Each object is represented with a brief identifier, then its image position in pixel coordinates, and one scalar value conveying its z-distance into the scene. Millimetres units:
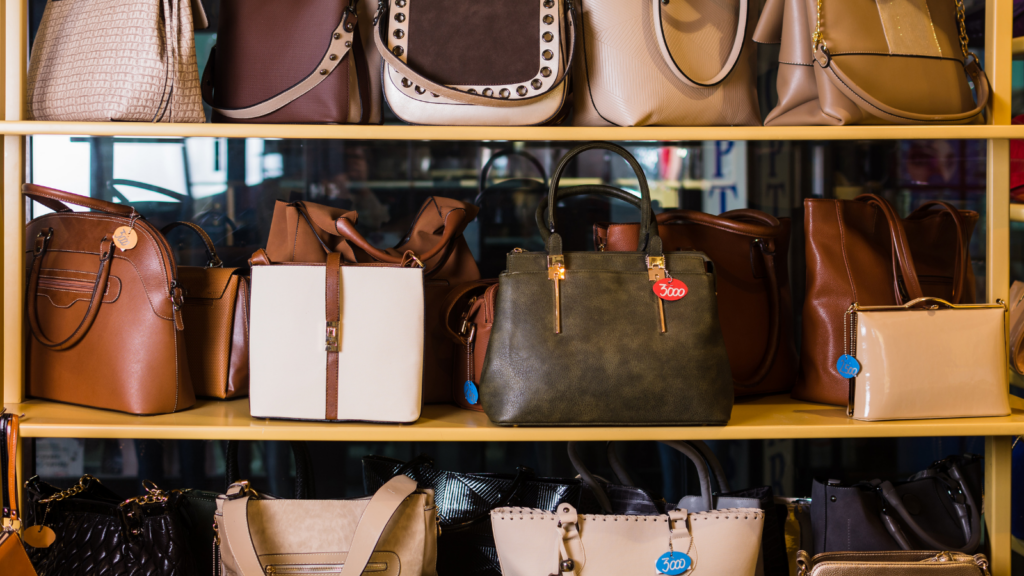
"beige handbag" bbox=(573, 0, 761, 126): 1492
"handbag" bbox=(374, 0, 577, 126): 1488
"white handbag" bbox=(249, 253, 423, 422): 1414
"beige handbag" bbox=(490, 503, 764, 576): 1376
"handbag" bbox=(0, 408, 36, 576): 1216
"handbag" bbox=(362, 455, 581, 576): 1590
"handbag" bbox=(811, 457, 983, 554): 1515
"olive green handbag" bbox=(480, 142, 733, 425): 1368
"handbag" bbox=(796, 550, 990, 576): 1416
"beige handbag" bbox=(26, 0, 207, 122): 1445
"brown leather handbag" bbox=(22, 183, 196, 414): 1436
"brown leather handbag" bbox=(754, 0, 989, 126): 1463
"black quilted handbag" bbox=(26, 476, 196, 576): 1422
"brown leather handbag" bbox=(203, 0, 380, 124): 1517
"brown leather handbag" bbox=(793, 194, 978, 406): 1534
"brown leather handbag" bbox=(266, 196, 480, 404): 1534
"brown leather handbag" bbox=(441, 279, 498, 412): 1527
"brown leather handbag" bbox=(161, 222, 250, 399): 1575
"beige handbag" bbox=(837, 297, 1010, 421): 1416
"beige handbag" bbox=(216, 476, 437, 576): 1389
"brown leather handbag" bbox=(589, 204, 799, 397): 1623
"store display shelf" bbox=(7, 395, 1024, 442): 1374
